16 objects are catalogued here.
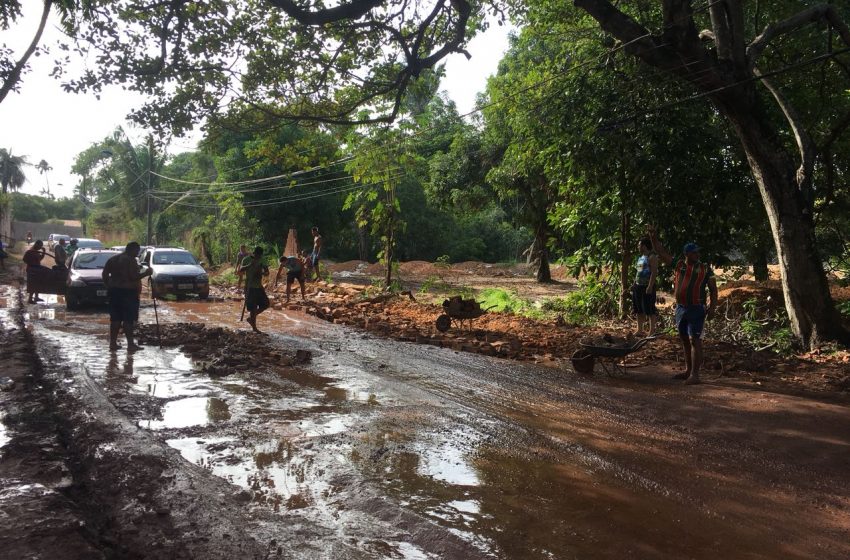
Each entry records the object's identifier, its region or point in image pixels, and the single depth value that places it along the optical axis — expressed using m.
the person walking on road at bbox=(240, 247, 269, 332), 12.39
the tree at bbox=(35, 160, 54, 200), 70.69
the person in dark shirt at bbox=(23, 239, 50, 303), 15.71
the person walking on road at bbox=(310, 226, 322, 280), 19.59
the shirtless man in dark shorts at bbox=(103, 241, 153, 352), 10.00
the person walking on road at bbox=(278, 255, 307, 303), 17.23
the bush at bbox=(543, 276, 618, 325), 14.19
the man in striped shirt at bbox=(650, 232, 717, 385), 8.09
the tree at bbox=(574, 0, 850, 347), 9.41
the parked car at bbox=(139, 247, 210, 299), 18.38
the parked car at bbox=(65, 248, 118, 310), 15.28
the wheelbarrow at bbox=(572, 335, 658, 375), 8.22
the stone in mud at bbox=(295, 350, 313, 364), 9.39
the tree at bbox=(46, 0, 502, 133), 10.30
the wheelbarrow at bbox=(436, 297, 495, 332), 12.05
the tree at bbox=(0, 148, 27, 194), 67.21
